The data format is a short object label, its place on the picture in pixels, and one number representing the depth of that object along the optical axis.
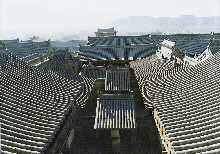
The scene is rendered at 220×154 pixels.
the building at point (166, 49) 18.91
